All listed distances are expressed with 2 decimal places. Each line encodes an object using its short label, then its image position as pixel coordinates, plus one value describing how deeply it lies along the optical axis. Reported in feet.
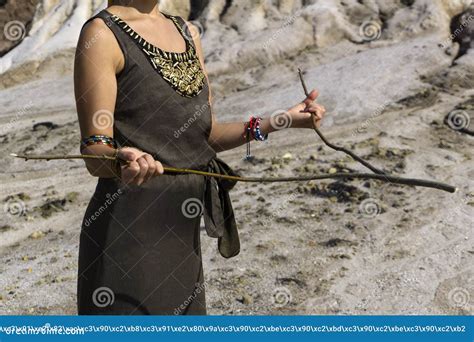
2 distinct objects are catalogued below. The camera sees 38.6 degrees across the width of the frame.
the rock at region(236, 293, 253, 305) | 14.20
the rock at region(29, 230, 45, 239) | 18.95
